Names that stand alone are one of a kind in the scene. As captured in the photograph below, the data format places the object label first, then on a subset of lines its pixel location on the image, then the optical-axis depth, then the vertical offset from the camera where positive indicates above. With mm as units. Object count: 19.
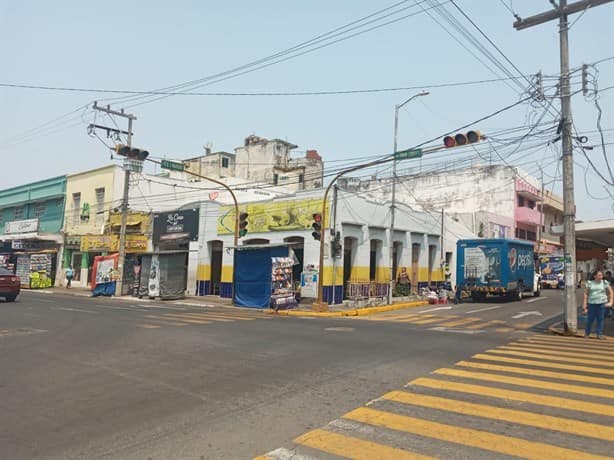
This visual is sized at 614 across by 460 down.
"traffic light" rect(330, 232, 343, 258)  24078 +1332
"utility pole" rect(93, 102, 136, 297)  30045 +3618
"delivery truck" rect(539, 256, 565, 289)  39938 +827
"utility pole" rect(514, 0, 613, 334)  14258 +3758
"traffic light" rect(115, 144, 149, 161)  18594 +4403
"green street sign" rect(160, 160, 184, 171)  21203 +4519
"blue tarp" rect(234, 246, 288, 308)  23328 -264
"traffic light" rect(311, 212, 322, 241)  20359 +1973
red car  22531 -1189
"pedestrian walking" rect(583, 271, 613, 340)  12594 -420
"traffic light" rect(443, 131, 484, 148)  14234 +4172
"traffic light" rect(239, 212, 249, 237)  23617 +2259
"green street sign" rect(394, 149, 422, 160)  16531 +4222
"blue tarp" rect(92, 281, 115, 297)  31484 -1709
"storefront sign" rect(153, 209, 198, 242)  31016 +2742
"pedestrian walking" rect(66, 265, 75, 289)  38206 -1101
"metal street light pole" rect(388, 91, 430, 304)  24344 +5680
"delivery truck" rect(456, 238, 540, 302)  25078 +589
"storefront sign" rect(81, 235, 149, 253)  34156 +1567
